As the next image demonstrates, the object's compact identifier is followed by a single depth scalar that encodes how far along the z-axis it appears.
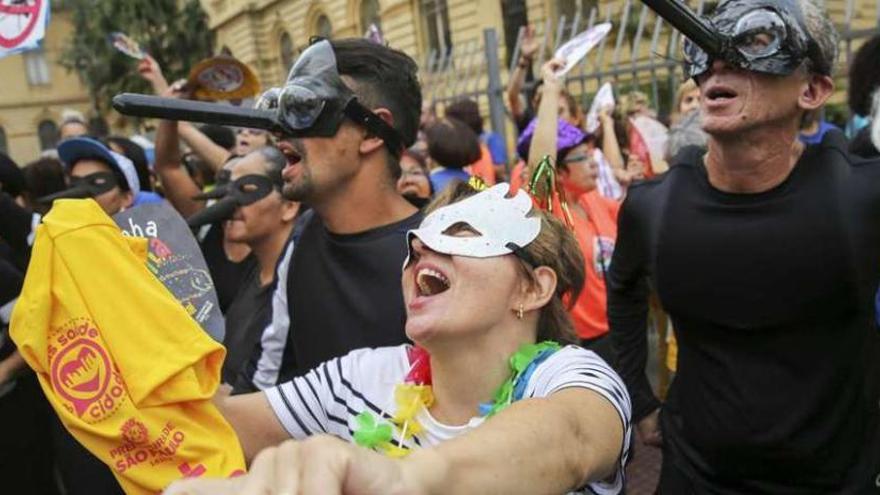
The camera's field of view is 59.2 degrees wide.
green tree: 34.59
